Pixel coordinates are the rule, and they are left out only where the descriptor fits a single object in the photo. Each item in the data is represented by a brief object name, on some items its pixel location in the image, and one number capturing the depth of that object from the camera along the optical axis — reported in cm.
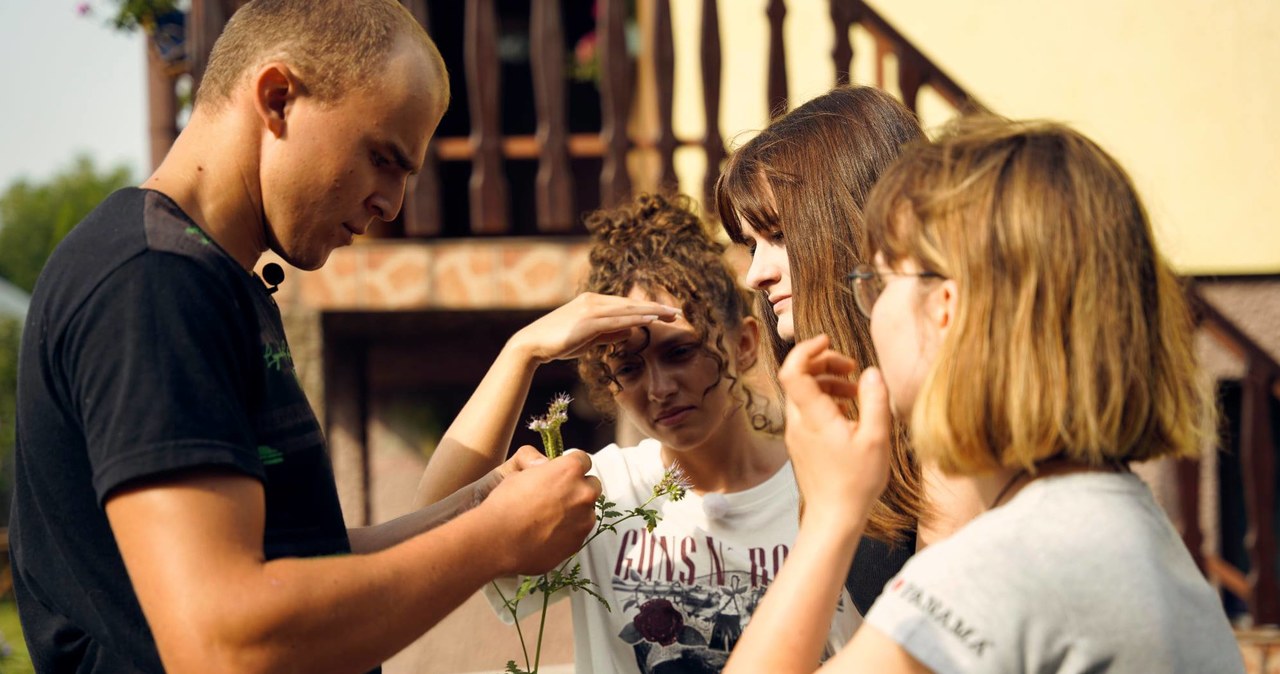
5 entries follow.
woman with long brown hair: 195
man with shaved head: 136
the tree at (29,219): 4297
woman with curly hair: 229
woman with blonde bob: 129
